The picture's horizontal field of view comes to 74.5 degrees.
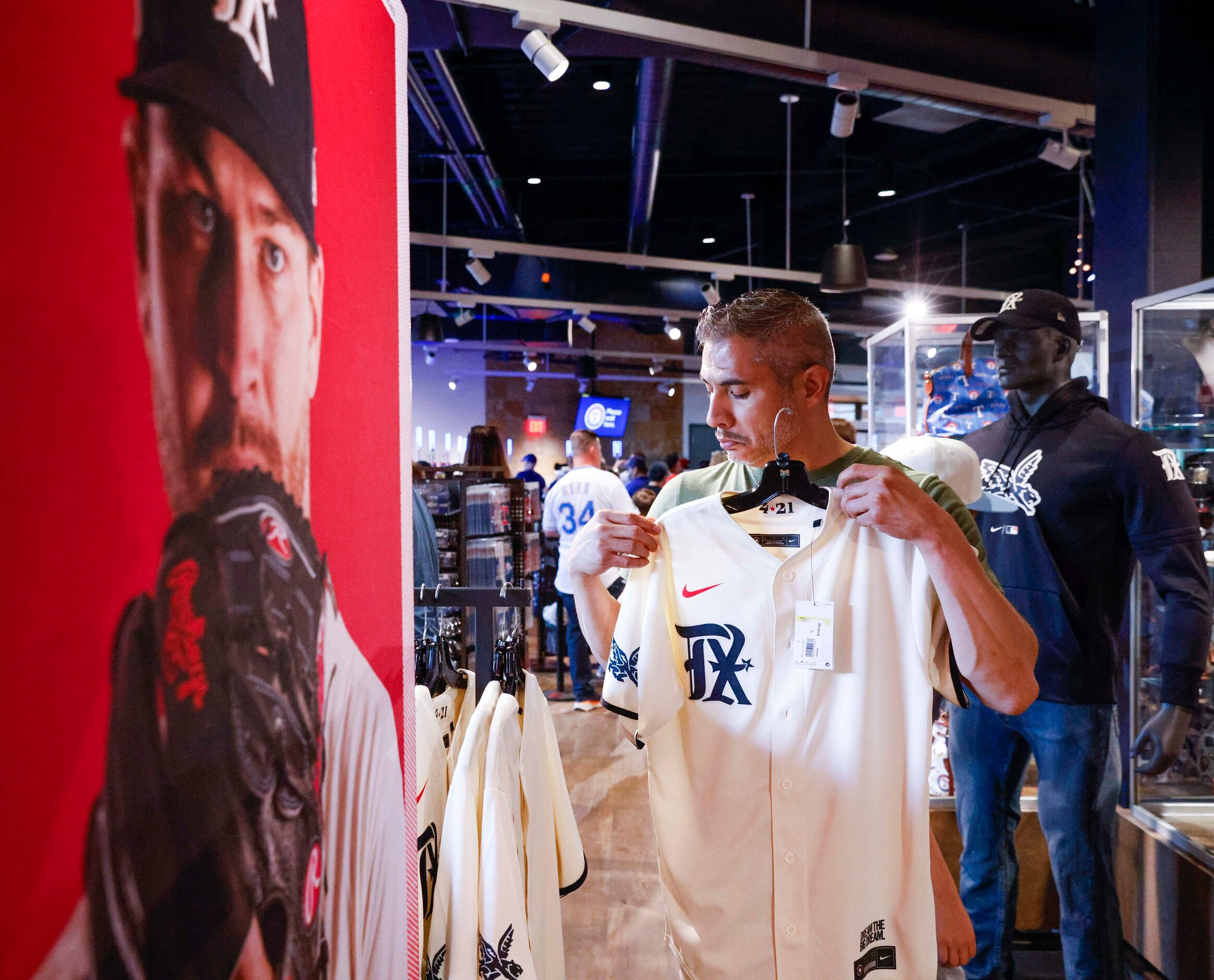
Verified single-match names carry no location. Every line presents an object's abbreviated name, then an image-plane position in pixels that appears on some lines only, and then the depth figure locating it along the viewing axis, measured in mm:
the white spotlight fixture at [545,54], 3635
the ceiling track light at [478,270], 8414
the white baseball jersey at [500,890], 1359
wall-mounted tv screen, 17469
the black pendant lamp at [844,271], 7391
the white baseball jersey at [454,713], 1725
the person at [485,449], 6160
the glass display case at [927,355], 3361
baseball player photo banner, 441
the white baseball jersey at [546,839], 1686
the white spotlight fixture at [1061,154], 5023
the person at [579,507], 5652
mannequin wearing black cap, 2264
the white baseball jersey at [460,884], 1357
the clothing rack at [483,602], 1882
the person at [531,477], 8086
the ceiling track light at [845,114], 4594
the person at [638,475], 8164
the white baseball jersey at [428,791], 1459
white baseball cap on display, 2195
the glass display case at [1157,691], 2666
